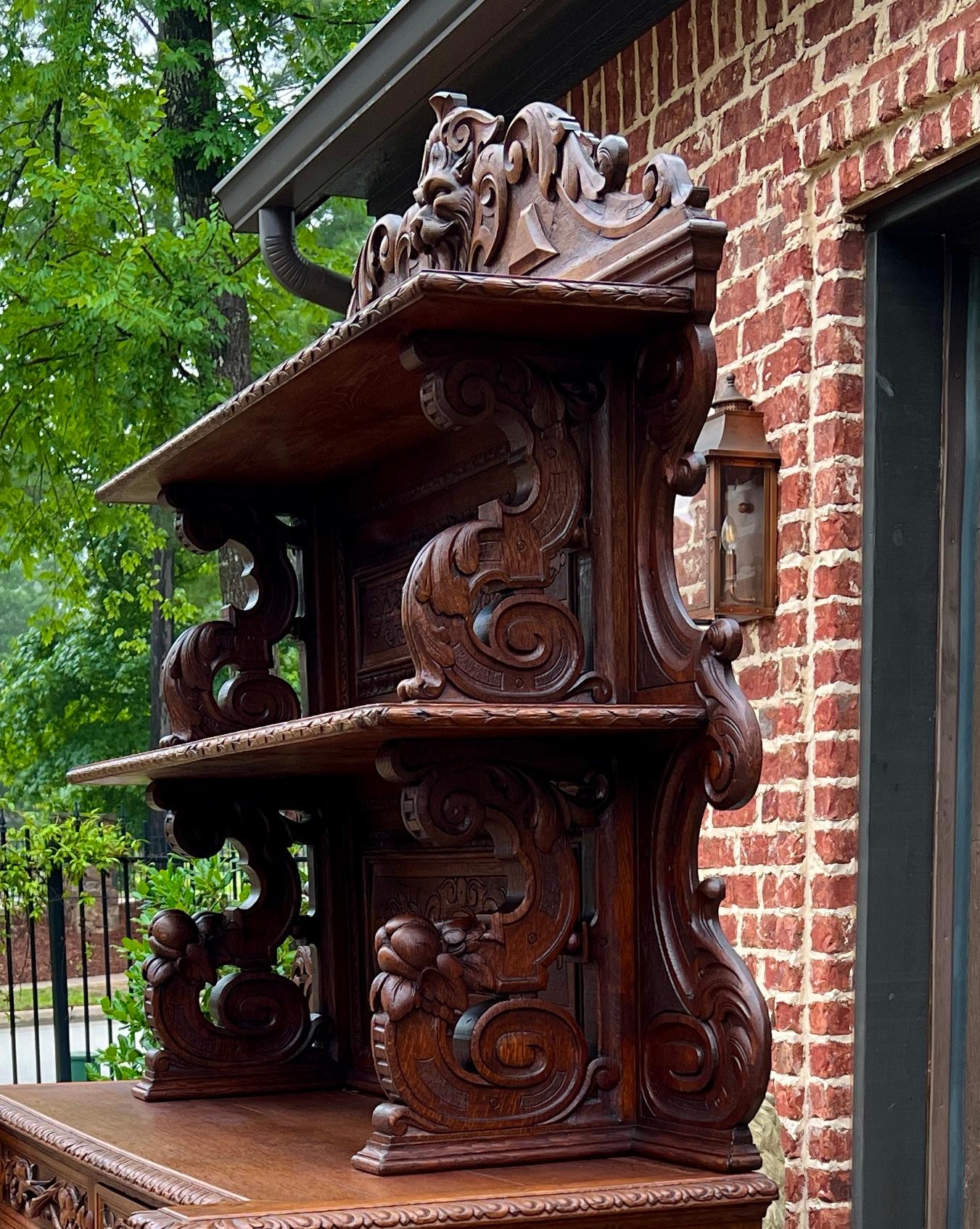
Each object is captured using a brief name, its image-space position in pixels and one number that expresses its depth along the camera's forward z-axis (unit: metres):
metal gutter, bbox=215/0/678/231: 4.15
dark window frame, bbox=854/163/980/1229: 3.26
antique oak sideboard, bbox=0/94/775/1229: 2.16
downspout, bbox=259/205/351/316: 5.88
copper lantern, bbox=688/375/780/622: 3.53
